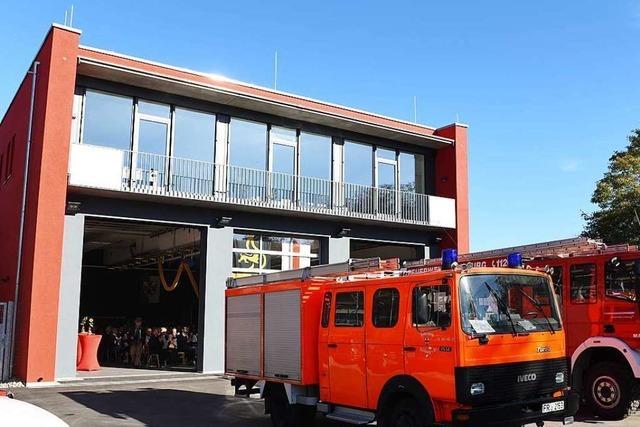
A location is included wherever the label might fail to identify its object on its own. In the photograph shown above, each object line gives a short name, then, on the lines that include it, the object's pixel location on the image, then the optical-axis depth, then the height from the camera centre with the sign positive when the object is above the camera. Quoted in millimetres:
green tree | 28078 +5422
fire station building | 16438 +4161
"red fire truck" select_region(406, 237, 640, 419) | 10258 +31
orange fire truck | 7262 -428
